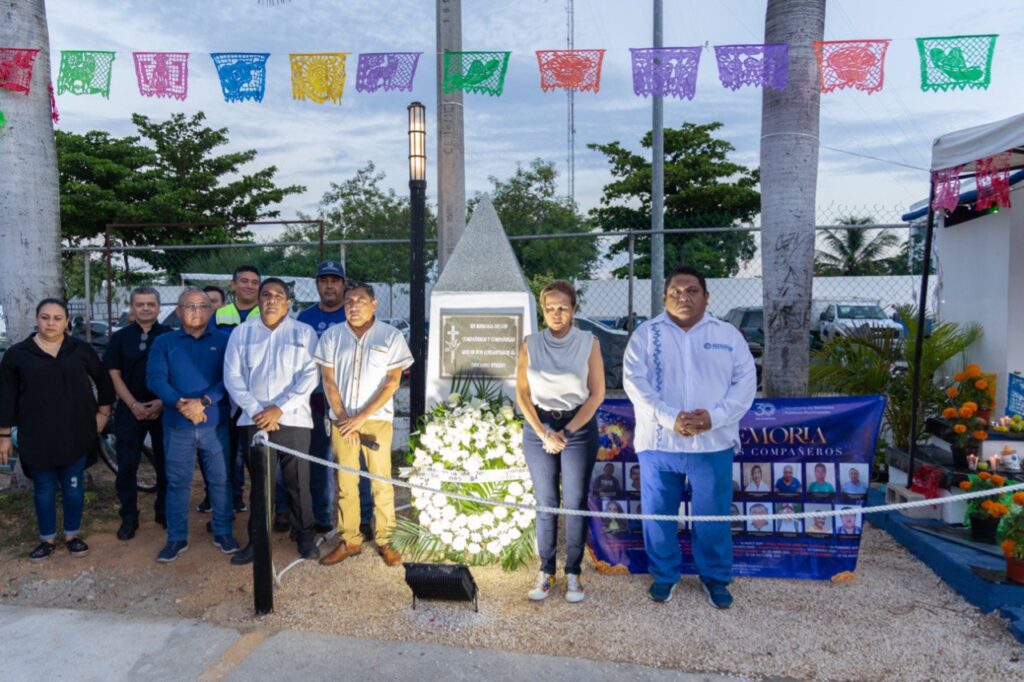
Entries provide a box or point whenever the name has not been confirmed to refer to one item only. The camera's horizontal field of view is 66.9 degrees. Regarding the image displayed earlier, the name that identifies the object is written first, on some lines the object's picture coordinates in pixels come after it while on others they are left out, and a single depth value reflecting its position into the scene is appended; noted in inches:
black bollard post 162.2
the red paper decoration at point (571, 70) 259.1
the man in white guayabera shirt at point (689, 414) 162.6
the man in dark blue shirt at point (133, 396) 217.3
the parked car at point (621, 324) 705.2
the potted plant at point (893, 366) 257.1
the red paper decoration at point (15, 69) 241.6
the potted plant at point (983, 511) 188.4
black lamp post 222.8
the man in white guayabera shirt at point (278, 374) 193.3
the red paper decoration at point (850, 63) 226.5
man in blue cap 215.6
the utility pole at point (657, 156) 633.0
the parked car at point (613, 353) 496.1
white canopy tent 184.2
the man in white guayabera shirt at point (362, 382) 189.3
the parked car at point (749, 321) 722.3
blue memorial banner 181.2
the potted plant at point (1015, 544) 159.9
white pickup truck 812.0
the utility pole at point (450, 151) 275.0
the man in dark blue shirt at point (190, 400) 199.0
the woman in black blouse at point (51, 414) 197.9
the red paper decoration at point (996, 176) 213.6
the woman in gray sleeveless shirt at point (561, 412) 166.1
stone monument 215.5
